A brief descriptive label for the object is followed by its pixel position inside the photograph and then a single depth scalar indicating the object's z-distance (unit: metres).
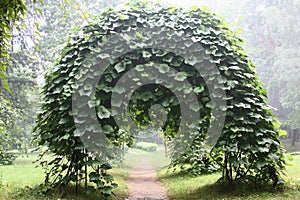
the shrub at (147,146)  42.96
